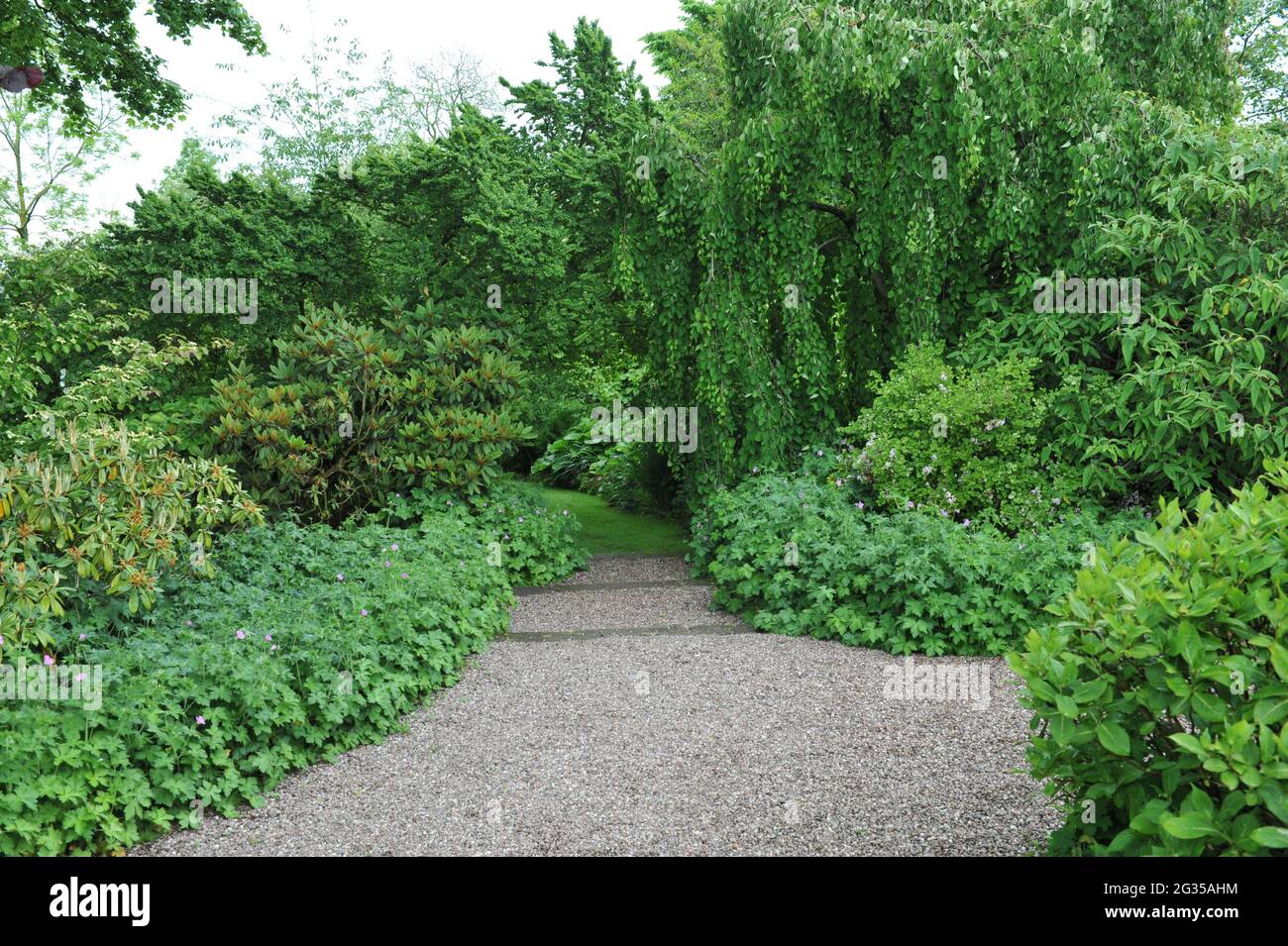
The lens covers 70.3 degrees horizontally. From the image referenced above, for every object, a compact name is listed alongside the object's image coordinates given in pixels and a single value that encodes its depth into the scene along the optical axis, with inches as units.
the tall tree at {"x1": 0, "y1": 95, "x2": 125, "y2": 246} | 832.3
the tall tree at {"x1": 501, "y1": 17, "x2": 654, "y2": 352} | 345.7
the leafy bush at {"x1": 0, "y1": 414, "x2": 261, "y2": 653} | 163.5
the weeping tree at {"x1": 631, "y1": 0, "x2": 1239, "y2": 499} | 275.3
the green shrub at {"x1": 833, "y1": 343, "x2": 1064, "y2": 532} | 262.7
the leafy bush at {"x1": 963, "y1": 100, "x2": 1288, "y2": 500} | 242.5
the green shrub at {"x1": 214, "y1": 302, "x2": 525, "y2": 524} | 298.5
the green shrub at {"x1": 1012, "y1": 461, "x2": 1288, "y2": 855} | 81.9
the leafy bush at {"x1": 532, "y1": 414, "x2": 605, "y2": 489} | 573.6
